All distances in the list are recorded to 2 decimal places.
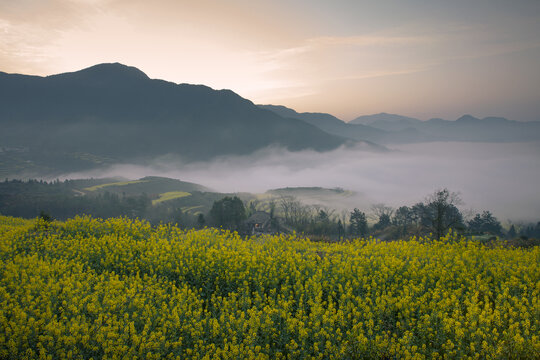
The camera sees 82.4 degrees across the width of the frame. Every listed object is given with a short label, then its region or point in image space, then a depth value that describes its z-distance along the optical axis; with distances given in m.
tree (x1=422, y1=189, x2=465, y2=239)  30.33
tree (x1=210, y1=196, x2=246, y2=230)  65.31
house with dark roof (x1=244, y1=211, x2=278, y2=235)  72.25
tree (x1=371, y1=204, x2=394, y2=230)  89.60
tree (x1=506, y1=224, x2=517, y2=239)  97.39
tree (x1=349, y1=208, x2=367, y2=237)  68.51
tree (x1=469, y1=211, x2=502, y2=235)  67.81
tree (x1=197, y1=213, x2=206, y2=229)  50.81
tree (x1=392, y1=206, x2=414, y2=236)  81.05
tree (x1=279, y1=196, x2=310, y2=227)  79.61
